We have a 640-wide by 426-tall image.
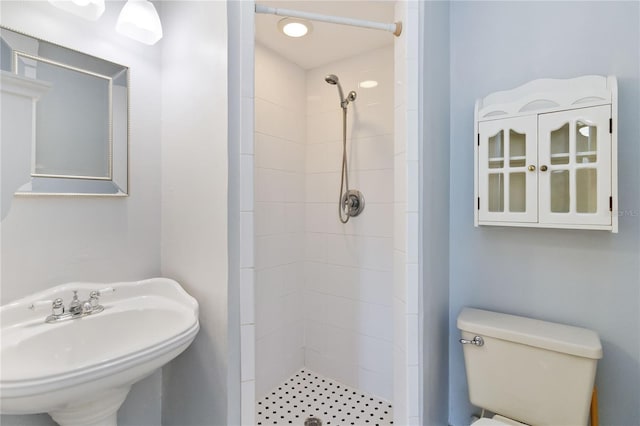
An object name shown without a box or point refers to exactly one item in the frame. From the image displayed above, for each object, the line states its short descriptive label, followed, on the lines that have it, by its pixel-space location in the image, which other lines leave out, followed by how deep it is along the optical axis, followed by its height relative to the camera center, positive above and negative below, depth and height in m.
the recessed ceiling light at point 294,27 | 1.57 +0.95
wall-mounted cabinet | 1.12 +0.22
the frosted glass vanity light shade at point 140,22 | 1.24 +0.76
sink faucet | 1.12 -0.36
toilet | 1.13 -0.61
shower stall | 1.87 -0.15
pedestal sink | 0.84 -0.45
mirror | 1.09 +0.36
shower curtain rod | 1.16 +0.75
